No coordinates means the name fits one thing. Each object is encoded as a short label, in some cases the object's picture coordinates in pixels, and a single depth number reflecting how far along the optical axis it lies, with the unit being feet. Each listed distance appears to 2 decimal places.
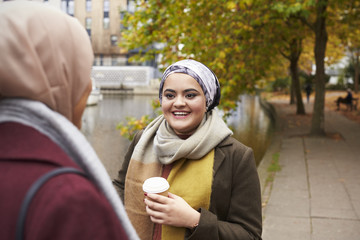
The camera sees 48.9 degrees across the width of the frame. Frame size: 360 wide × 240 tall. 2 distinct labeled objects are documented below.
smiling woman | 6.45
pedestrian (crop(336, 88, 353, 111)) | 73.07
